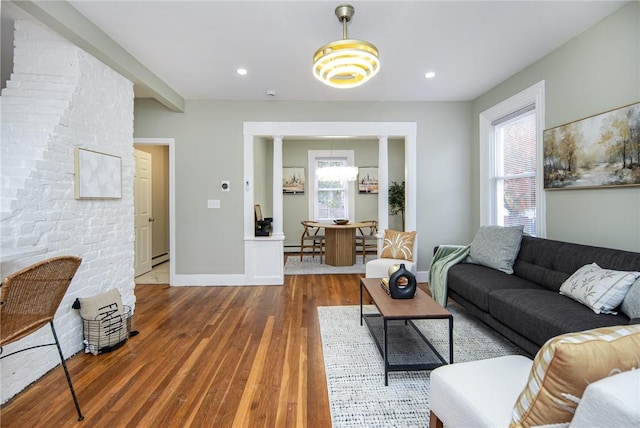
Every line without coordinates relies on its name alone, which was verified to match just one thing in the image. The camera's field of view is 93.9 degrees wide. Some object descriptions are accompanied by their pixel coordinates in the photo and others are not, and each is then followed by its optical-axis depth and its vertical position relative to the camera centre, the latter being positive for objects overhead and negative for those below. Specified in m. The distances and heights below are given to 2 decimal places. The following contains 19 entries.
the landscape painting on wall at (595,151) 2.25 +0.52
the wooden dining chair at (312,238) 6.00 -0.51
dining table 5.50 -0.57
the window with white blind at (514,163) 3.21 +0.62
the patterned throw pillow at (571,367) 0.80 -0.42
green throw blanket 3.17 -0.59
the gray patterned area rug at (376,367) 1.69 -1.12
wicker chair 1.44 -0.42
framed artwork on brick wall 2.43 +0.34
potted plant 6.54 +0.35
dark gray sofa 1.84 -0.62
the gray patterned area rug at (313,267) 5.14 -0.99
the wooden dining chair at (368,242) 6.66 -0.70
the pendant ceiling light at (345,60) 2.03 +1.09
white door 4.67 +0.03
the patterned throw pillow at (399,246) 3.86 -0.43
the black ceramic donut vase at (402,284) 2.31 -0.55
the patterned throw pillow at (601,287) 1.83 -0.48
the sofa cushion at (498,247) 2.96 -0.36
